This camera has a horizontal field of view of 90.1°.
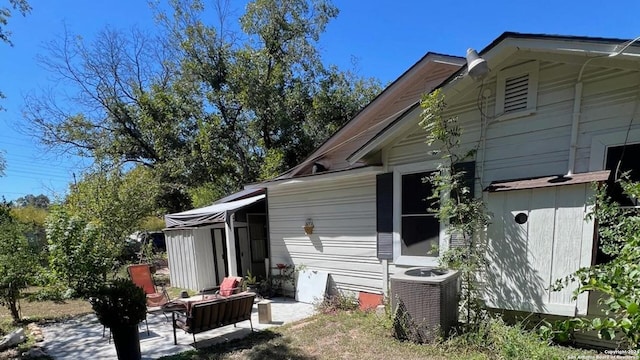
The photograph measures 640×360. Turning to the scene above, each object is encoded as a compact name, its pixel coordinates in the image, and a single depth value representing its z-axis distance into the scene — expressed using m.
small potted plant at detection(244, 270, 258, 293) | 9.30
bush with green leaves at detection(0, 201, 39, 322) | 7.19
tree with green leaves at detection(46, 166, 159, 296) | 7.33
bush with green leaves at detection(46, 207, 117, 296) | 7.27
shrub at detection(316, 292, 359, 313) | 7.07
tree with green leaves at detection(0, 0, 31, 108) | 6.54
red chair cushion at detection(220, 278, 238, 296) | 7.55
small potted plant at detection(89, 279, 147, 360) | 4.88
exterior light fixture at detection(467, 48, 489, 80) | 4.15
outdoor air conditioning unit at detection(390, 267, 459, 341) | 4.65
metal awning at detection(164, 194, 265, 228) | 9.18
